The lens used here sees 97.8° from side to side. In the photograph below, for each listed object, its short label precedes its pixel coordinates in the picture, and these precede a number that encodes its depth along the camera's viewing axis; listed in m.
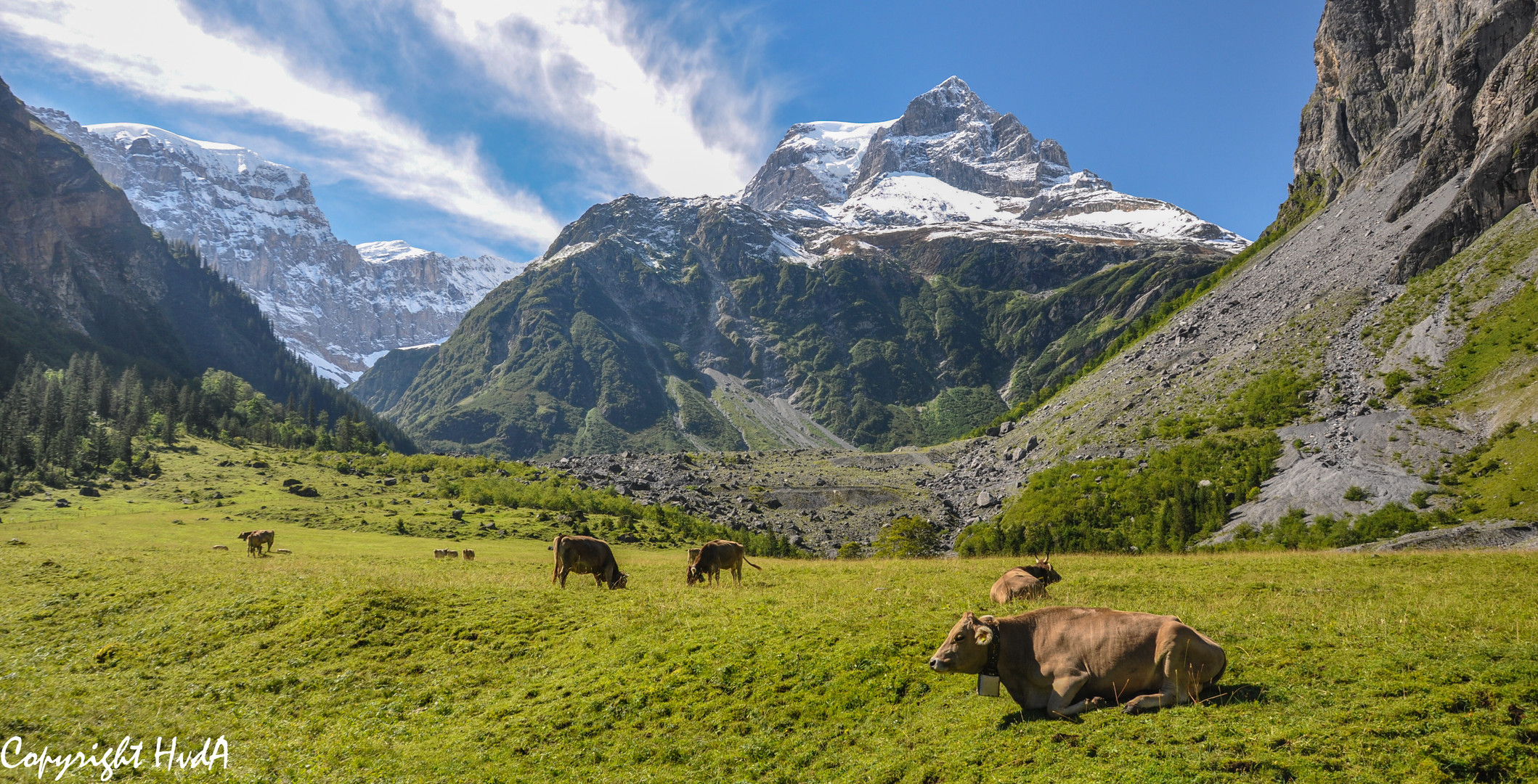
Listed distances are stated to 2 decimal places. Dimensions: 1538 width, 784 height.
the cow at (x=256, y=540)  53.53
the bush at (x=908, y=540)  123.31
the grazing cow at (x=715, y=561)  32.66
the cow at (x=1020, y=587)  23.45
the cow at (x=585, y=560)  32.19
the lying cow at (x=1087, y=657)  12.74
